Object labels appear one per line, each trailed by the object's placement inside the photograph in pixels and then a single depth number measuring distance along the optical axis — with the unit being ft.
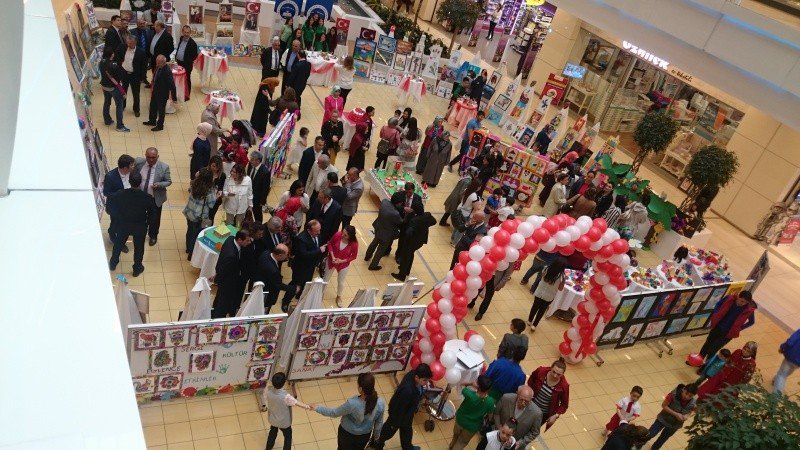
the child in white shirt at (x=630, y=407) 25.61
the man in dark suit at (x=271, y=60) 46.88
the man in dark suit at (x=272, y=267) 25.26
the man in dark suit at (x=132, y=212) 26.37
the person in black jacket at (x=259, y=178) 31.40
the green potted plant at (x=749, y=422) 17.28
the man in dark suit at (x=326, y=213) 30.22
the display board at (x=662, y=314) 32.53
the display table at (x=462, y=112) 52.85
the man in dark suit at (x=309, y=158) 34.88
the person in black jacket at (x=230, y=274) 24.80
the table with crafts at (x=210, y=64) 46.88
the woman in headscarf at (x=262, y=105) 41.34
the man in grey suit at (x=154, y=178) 28.32
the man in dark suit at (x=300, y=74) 46.24
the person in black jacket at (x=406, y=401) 21.52
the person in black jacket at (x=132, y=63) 39.22
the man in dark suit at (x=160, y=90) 38.21
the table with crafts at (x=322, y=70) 53.01
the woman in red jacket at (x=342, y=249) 28.60
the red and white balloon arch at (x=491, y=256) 25.94
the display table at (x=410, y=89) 54.60
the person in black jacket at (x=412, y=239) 32.35
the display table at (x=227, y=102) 42.22
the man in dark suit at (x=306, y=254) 27.63
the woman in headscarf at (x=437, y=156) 43.09
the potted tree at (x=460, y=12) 64.95
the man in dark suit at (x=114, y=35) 39.14
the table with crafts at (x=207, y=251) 28.25
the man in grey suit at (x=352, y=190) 32.66
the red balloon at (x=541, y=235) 26.23
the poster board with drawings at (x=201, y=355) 21.26
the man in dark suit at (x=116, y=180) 27.20
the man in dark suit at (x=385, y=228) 32.24
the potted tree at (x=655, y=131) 48.34
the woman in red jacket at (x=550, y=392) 24.03
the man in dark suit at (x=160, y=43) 42.42
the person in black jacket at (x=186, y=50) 42.96
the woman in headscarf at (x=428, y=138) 43.42
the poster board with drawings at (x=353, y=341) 24.27
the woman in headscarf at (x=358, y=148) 38.65
